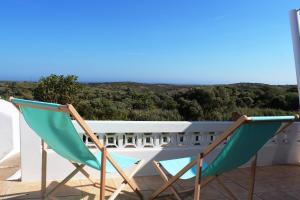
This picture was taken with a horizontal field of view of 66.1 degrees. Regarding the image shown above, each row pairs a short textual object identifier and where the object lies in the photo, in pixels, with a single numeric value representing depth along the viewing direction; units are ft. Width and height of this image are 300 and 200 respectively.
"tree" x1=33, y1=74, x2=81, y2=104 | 28.66
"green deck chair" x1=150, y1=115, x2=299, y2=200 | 5.30
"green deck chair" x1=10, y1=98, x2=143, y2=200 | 5.59
